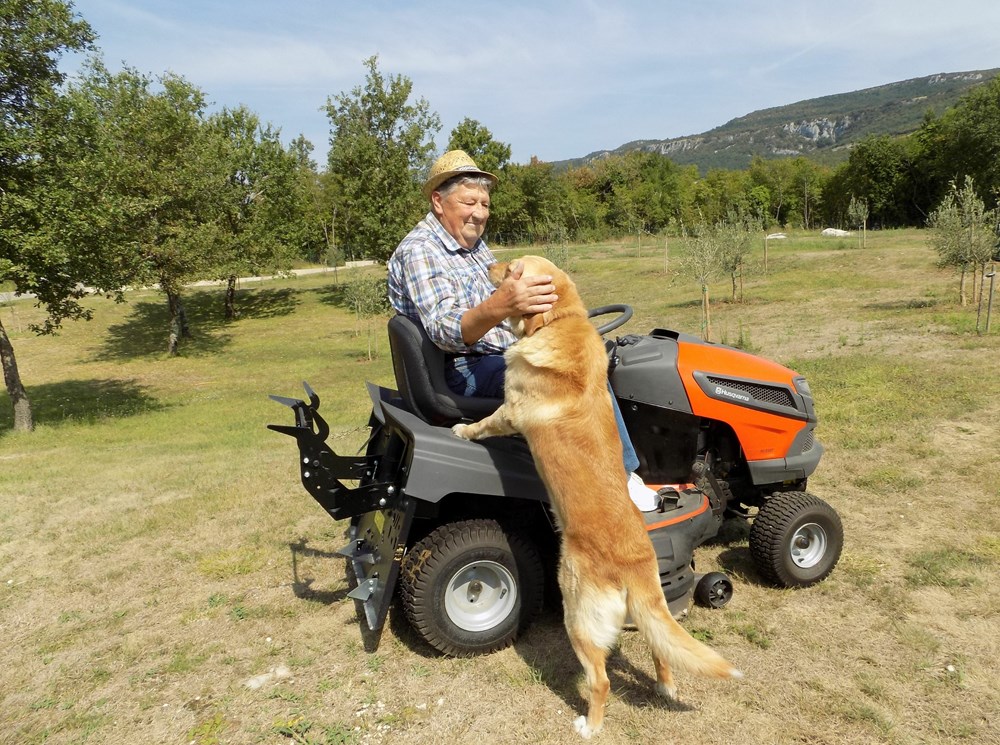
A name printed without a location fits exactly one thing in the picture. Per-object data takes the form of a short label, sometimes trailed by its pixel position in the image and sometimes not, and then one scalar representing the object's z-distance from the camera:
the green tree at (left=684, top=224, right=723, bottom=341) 16.06
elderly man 2.83
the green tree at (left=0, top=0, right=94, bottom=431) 9.63
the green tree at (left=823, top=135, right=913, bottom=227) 48.69
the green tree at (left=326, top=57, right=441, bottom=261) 26.31
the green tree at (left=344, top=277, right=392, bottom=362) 19.97
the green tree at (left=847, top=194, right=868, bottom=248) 26.16
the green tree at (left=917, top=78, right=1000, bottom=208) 40.44
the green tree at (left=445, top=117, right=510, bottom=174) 33.88
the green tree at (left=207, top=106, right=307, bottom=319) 24.02
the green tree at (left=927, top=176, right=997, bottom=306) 13.00
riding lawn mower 2.85
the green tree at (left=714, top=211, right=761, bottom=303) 19.00
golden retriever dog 2.34
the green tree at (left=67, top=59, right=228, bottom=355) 18.53
